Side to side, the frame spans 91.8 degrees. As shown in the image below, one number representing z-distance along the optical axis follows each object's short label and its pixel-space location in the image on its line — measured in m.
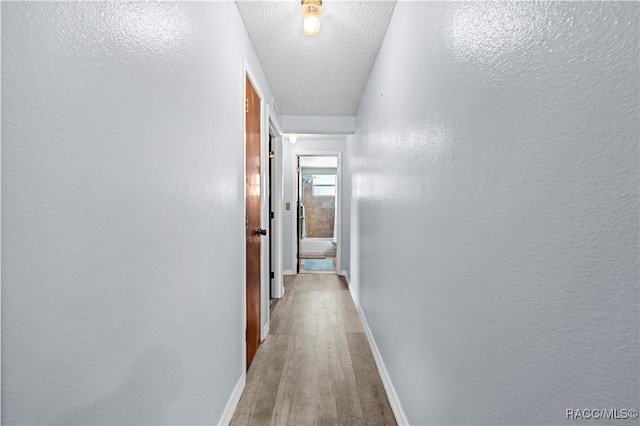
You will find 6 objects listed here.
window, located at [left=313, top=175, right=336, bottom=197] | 8.80
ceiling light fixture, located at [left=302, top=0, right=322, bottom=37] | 1.75
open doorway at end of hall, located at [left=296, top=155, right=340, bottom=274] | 8.77
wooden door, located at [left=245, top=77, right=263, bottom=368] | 2.30
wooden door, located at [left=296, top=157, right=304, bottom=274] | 5.45
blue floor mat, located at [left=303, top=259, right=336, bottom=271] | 6.04
